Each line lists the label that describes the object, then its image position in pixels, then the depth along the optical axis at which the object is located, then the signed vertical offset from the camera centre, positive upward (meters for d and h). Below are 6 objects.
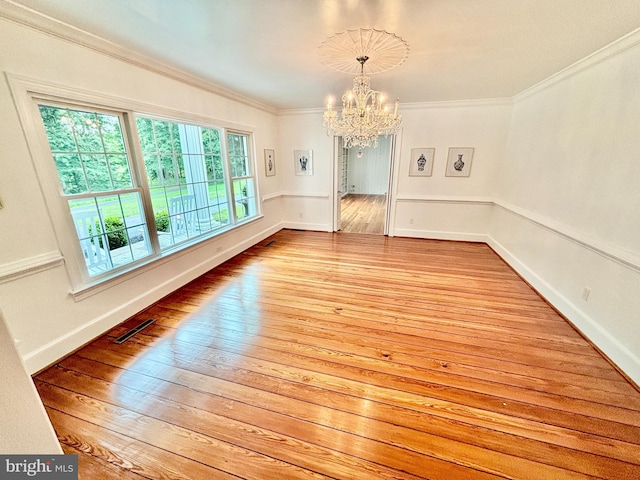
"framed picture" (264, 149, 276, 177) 5.32 +0.05
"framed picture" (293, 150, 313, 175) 5.73 +0.07
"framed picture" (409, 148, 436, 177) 5.04 +0.03
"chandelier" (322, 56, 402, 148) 2.60 +0.47
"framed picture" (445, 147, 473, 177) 4.83 +0.04
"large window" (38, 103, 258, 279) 2.27 -0.16
